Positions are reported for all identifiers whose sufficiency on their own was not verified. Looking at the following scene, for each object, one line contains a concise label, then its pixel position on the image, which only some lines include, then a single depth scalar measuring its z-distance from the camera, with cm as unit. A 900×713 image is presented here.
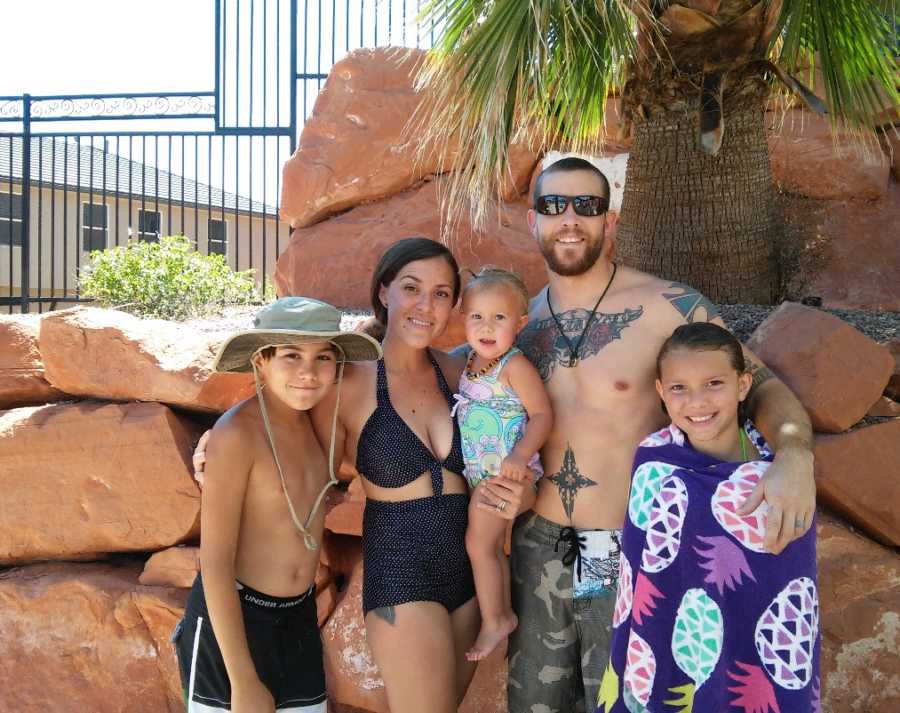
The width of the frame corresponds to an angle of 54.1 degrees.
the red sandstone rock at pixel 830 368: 339
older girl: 239
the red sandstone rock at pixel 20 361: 458
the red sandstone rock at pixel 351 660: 405
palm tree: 380
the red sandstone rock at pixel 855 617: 345
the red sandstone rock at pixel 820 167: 700
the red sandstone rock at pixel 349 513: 406
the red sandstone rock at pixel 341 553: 429
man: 287
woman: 280
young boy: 267
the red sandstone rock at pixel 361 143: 716
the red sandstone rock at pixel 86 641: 433
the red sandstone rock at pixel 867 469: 341
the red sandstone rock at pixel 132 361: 421
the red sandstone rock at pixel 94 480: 425
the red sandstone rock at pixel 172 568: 427
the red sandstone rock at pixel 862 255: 661
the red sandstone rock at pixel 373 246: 679
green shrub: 729
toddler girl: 287
